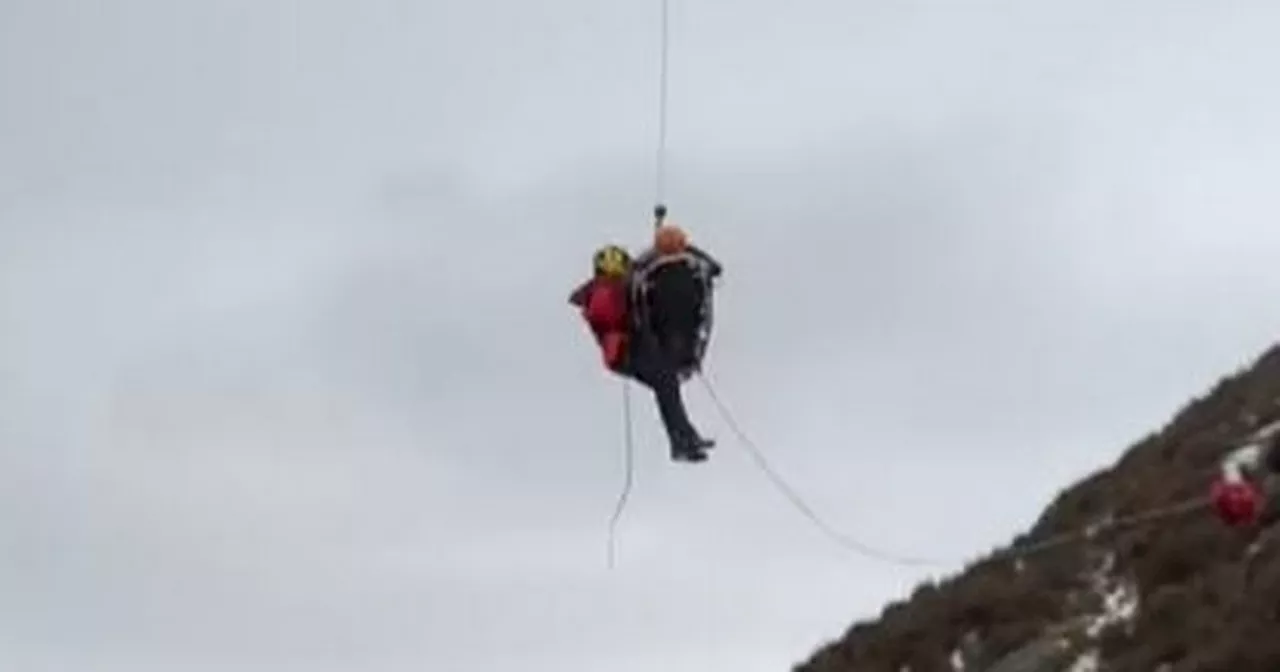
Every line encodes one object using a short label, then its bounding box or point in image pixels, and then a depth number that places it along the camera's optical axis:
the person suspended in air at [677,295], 21.05
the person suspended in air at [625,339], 21.22
